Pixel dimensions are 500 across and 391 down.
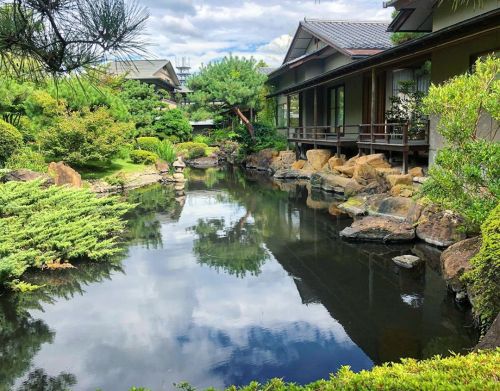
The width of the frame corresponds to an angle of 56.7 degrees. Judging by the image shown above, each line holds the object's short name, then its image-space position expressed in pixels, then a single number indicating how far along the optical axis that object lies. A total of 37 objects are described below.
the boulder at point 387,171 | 13.67
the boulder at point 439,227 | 8.85
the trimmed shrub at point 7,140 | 15.46
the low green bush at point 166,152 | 25.19
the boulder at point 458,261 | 6.34
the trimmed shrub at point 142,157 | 23.67
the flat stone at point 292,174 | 20.50
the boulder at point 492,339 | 4.11
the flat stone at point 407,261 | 8.09
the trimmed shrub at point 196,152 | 30.47
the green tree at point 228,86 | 27.12
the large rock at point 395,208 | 10.02
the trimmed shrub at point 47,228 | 7.73
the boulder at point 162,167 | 23.11
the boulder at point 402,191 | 11.99
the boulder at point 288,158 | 23.33
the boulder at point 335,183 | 14.29
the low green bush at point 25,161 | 15.65
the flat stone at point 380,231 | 9.55
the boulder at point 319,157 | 19.77
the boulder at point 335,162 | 17.89
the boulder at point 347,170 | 15.92
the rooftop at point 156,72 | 39.71
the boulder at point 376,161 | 14.58
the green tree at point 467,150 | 6.74
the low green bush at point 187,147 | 30.50
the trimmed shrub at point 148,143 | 26.41
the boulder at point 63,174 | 15.71
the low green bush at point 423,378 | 2.57
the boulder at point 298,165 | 21.84
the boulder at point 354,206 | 12.39
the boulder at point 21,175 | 13.80
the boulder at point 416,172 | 12.93
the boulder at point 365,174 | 14.26
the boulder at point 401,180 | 12.75
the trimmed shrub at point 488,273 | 5.07
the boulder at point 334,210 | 12.87
